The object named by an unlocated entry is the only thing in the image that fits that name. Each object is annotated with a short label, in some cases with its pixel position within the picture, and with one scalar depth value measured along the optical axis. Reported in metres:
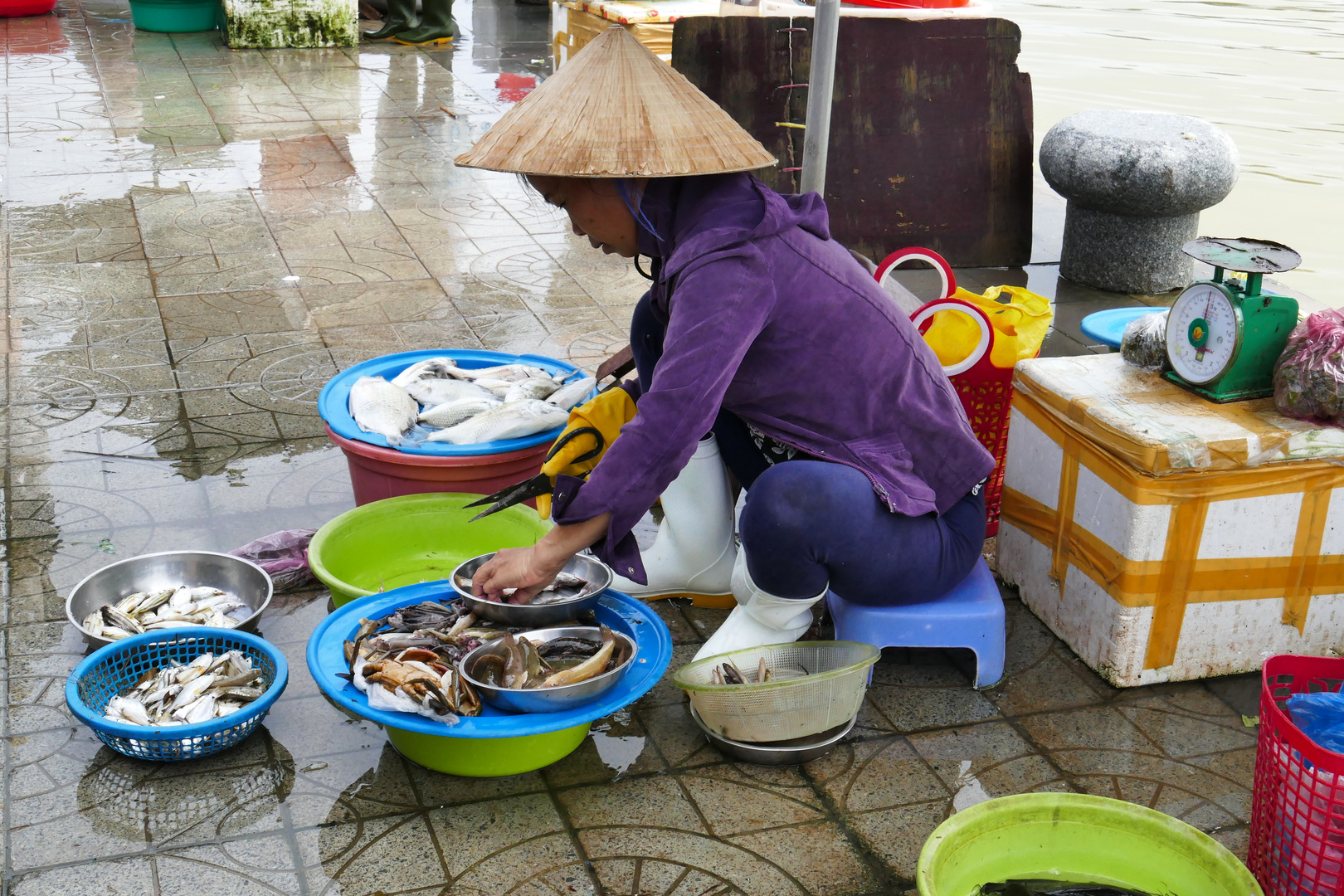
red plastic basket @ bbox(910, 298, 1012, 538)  3.29
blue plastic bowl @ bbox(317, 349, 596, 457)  3.25
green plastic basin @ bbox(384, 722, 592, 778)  2.55
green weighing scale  2.83
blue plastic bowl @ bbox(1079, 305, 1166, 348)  3.76
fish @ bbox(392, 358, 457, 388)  3.61
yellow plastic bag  3.32
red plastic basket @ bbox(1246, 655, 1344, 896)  1.97
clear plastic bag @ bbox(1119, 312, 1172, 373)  3.10
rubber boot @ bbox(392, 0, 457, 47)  11.71
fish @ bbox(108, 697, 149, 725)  2.59
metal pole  3.63
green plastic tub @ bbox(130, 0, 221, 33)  11.44
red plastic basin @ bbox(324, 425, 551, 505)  3.24
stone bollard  5.50
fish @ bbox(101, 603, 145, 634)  2.93
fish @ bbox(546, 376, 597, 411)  3.48
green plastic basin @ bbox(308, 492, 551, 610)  3.27
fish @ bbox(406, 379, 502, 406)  3.52
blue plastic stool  2.89
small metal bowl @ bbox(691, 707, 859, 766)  2.68
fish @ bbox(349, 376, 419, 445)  3.32
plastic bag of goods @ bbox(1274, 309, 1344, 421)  2.74
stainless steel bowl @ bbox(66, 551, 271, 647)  3.06
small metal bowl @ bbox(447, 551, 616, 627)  2.73
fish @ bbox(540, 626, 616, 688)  2.52
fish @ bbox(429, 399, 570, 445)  3.30
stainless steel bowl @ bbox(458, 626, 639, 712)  2.42
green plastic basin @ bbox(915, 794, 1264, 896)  2.12
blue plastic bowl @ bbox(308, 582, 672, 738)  2.39
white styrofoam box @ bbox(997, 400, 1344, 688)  2.83
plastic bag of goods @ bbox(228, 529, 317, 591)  3.32
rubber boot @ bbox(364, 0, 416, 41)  11.77
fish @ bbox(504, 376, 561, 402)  3.52
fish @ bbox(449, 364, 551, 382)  3.71
